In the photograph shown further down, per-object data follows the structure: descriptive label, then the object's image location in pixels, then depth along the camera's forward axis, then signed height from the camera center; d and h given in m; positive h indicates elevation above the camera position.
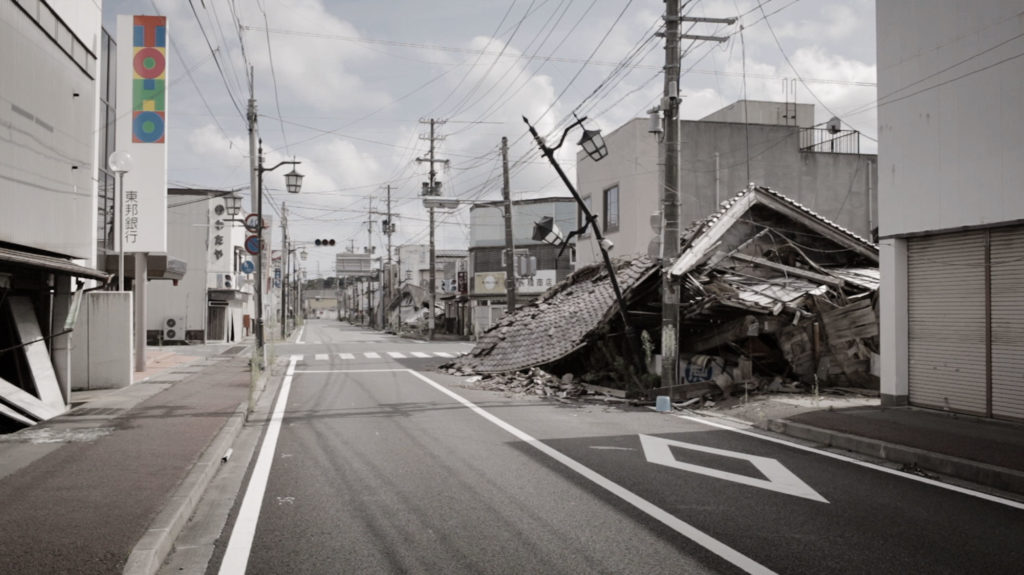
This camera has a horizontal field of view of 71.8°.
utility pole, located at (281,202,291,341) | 46.03 +1.84
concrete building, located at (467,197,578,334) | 52.94 +3.75
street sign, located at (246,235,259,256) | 23.79 +1.69
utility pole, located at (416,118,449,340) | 38.28 +5.78
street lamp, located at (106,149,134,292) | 16.81 +3.02
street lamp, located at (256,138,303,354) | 22.80 +3.05
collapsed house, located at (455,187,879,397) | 14.62 -0.44
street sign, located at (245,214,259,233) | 23.10 +2.37
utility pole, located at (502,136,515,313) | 29.50 +2.19
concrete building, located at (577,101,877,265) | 26.09 +4.63
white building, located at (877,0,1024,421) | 9.88 +1.35
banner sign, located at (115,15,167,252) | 18.34 +4.49
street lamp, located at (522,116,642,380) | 15.27 +3.08
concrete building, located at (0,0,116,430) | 10.39 +1.73
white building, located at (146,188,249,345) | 39.34 +1.47
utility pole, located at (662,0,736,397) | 14.33 +2.11
